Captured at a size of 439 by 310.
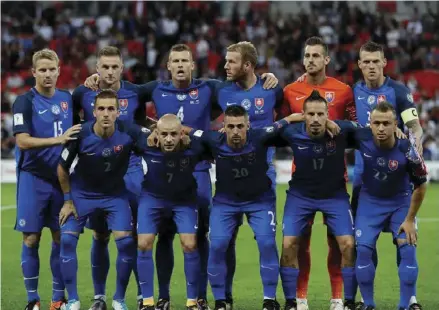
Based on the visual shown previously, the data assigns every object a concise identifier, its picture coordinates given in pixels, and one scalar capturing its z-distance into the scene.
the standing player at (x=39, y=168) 18.53
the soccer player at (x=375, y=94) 18.81
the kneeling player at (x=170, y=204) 17.89
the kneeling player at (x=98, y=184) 18.08
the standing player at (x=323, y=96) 18.77
